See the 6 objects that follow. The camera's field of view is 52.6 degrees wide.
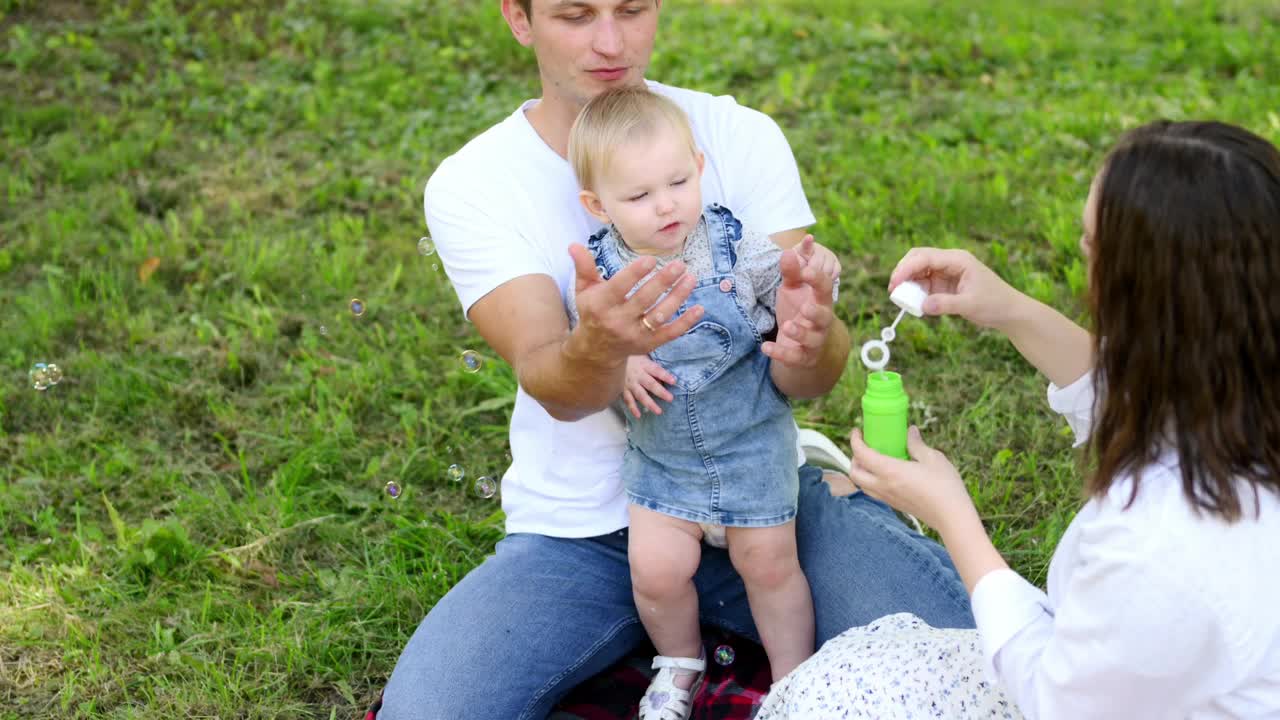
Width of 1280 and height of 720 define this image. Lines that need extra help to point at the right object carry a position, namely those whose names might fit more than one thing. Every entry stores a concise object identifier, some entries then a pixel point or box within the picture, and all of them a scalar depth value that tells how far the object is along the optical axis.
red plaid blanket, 2.65
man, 2.47
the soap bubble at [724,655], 2.70
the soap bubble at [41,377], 3.72
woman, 1.56
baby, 2.33
